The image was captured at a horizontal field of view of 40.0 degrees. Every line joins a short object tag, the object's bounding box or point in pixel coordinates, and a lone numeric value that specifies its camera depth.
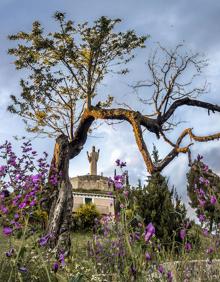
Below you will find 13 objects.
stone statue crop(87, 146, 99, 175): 28.40
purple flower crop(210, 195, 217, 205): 2.57
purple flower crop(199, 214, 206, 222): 2.71
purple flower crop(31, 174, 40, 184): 4.94
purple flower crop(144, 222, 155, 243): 1.60
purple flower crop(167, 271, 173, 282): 1.94
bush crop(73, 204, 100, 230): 16.90
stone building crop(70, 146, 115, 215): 24.55
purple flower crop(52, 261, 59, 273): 1.78
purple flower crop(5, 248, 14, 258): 2.34
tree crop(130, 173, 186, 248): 9.72
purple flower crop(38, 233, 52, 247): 2.34
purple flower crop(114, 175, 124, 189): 3.00
